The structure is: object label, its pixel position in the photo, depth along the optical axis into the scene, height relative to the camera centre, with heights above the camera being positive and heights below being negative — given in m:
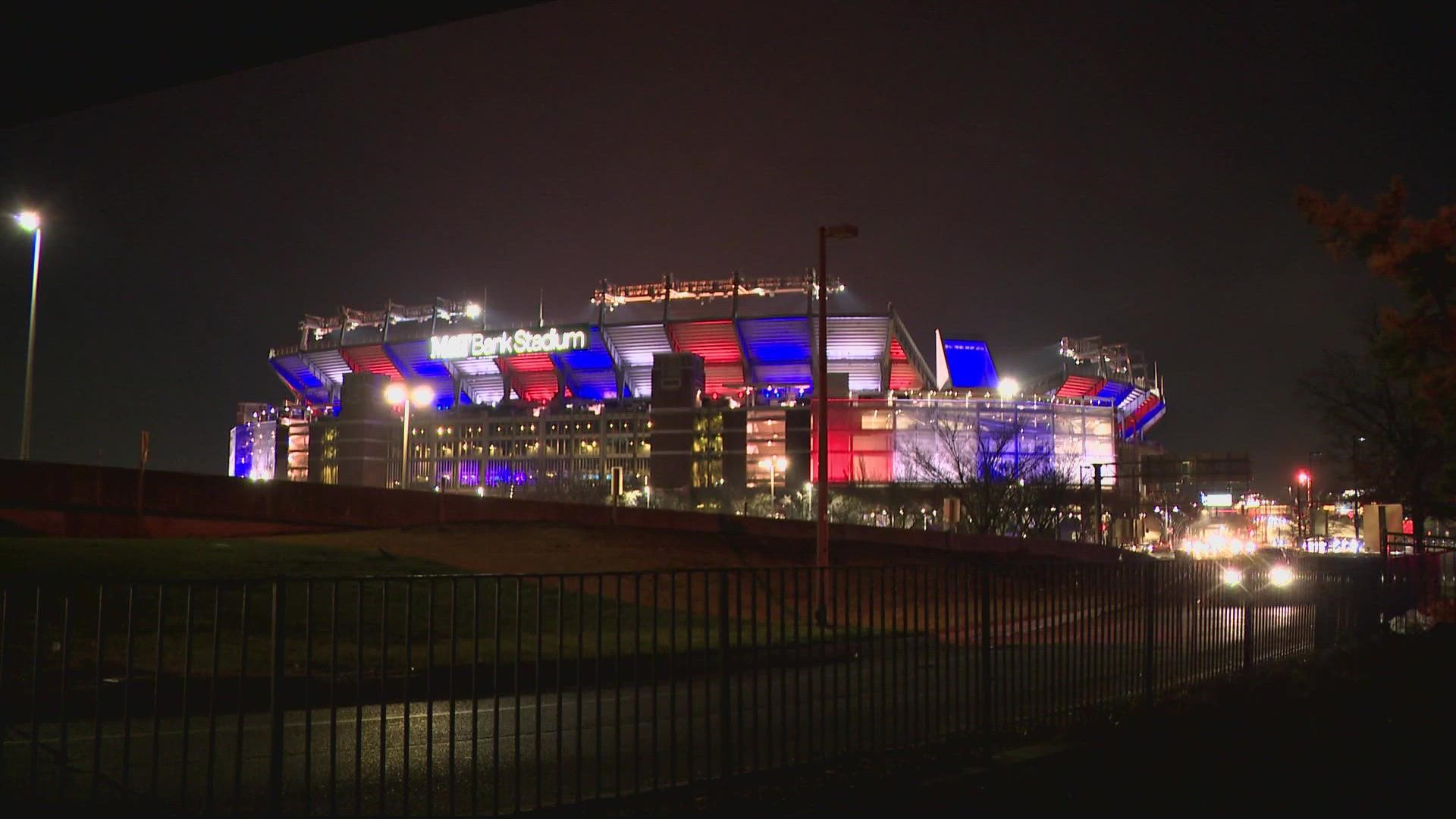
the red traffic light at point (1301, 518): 81.53 -1.01
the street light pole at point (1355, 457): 46.53 +1.87
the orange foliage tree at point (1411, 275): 20.88 +4.10
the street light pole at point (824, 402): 24.72 +2.23
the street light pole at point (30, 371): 29.71 +3.34
